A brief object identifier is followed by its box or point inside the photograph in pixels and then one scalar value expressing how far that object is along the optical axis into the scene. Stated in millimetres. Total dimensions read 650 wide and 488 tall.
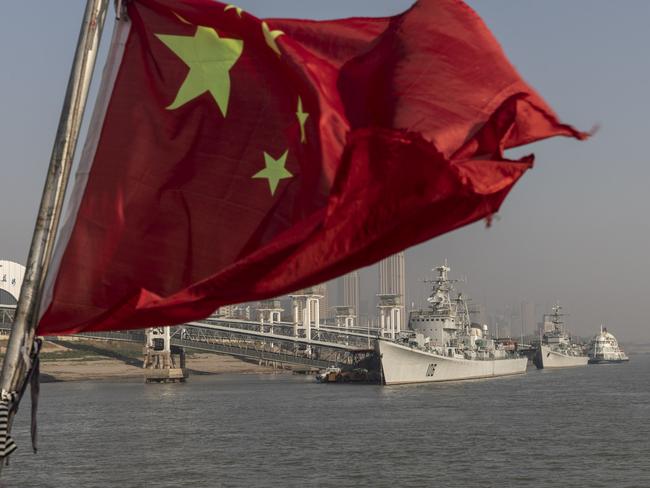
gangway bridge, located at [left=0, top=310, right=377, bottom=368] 109250
